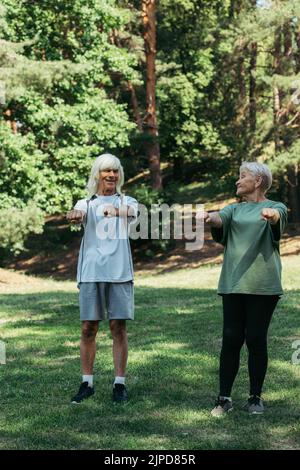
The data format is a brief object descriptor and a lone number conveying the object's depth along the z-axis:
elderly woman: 5.46
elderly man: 5.86
